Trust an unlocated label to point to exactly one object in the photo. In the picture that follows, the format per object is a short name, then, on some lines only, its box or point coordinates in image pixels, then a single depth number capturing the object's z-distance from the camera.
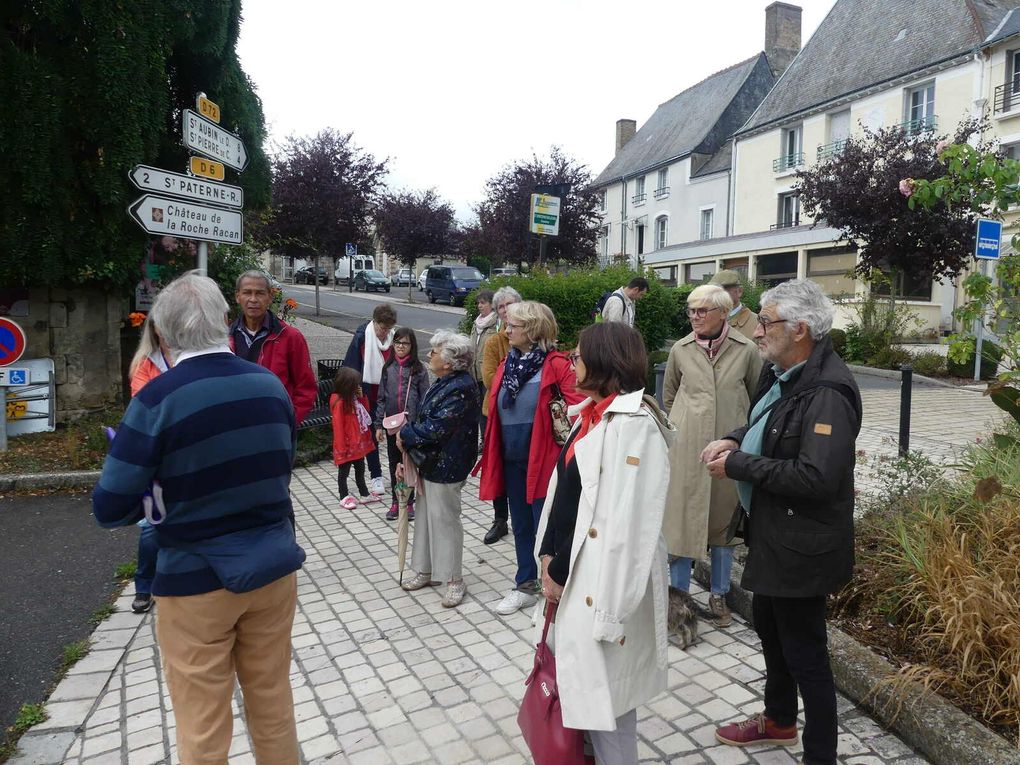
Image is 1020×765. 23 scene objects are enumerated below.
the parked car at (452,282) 29.61
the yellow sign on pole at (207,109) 5.37
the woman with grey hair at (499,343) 5.93
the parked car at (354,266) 50.03
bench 8.65
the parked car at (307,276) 48.72
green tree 7.27
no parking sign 7.18
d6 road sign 5.30
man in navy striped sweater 2.11
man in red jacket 4.62
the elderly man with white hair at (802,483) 2.44
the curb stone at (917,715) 2.61
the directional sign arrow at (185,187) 4.76
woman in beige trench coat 3.91
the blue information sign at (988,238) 10.66
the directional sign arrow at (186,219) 4.80
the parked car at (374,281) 41.00
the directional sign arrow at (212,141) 5.01
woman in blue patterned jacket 4.33
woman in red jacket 4.23
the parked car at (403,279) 48.19
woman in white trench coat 2.21
